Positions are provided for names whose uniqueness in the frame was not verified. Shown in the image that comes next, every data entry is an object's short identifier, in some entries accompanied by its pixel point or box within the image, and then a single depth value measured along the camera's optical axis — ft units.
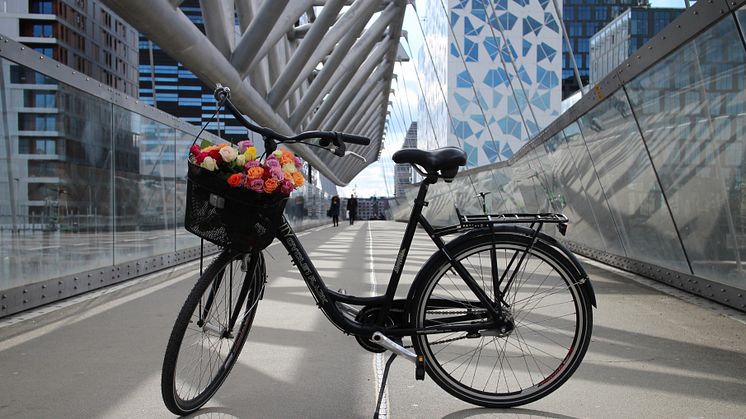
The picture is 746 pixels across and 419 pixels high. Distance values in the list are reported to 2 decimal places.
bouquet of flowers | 8.98
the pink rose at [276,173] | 9.15
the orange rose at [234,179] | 8.89
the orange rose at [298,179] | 9.51
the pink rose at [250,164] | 9.12
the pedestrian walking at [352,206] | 124.04
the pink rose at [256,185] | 8.98
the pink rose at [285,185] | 9.27
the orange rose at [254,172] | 8.96
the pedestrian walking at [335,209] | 112.06
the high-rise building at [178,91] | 180.04
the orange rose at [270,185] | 9.09
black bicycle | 9.74
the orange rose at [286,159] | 9.64
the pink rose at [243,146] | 9.58
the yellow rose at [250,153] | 9.28
